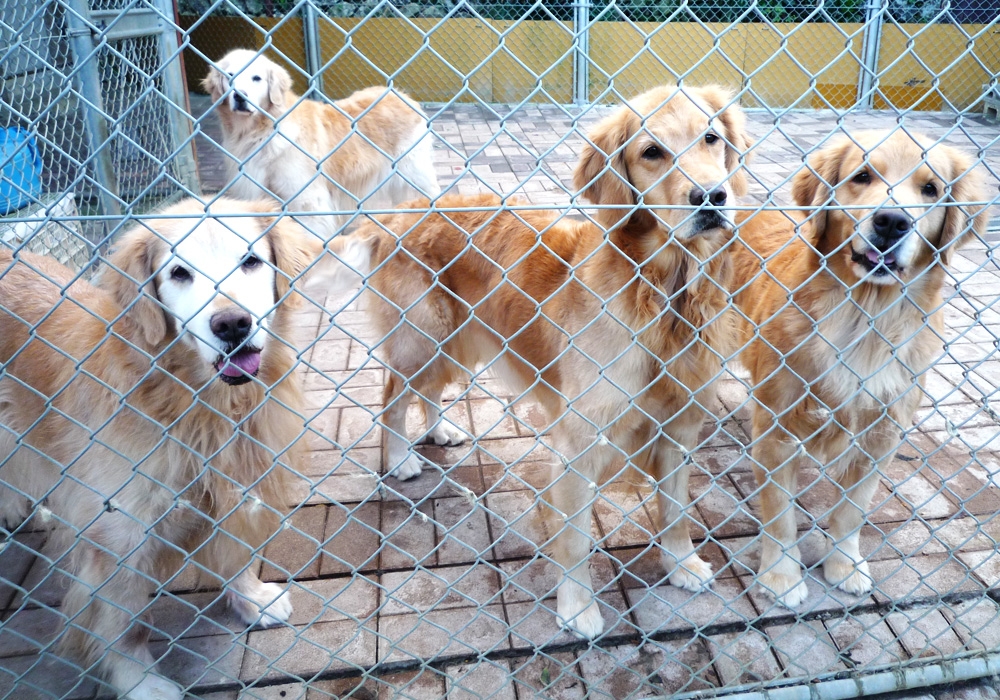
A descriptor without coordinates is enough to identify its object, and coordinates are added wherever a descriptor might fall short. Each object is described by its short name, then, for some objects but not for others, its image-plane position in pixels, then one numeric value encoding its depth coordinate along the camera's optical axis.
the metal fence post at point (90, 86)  4.38
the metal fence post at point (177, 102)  5.63
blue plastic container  4.18
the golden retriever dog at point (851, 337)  2.29
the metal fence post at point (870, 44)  9.68
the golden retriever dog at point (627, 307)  2.13
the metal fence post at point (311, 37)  10.58
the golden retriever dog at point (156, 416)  2.03
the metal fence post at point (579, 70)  10.49
